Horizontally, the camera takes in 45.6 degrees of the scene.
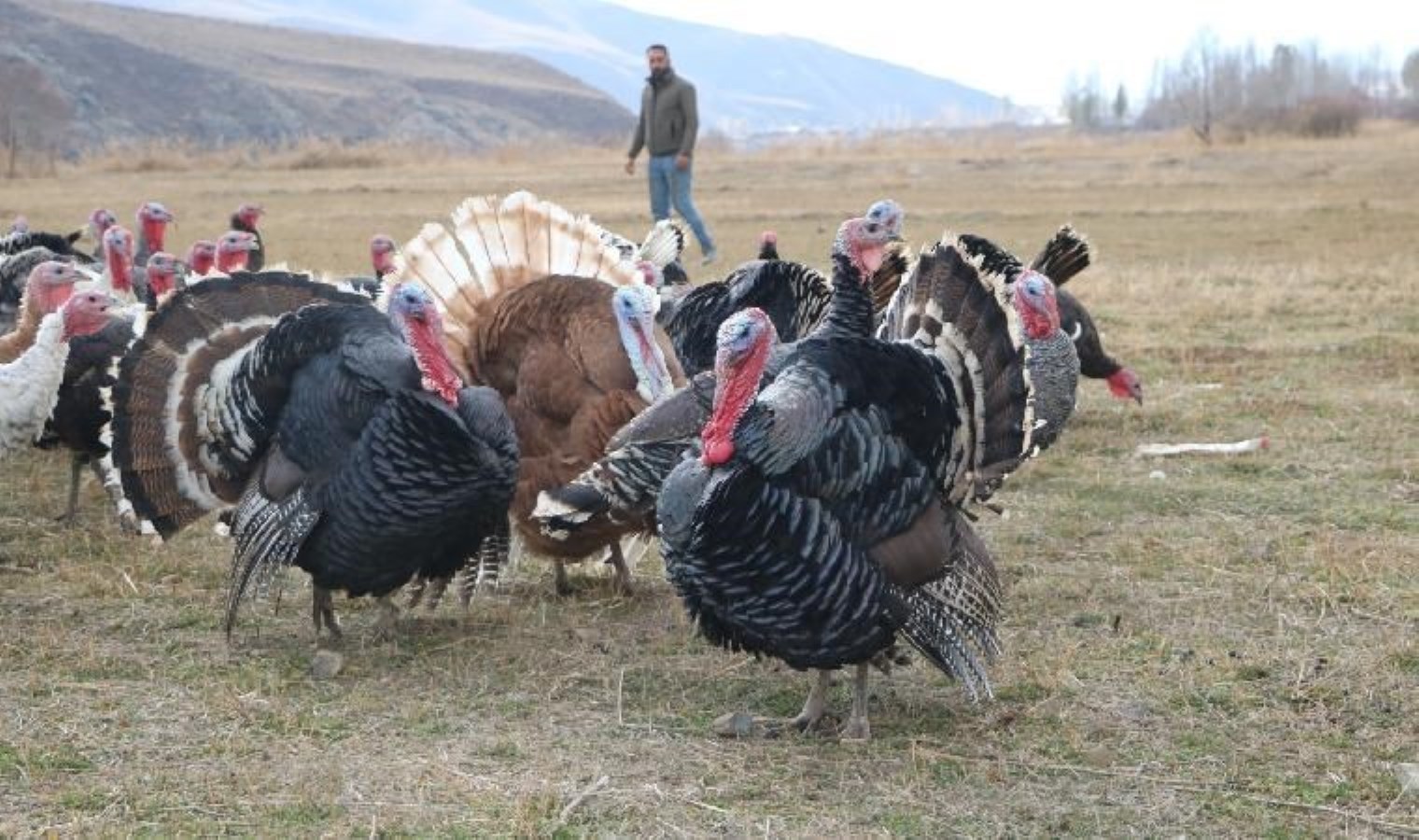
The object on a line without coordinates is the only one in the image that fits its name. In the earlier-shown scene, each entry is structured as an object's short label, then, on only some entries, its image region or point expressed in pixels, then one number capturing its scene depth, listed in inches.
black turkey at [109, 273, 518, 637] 183.6
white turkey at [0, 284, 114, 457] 228.8
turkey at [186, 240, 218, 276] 362.0
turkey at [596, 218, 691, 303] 290.2
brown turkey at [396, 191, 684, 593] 215.0
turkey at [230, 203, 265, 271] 440.5
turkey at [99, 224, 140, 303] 323.3
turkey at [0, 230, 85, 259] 356.8
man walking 589.6
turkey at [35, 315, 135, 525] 255.8
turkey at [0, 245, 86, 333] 319.6
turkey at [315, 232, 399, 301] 378.5
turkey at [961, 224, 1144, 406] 307.9
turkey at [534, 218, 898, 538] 191.0
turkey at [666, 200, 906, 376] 238.4
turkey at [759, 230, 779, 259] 344.8
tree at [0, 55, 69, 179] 1247.5
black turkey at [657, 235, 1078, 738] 156.4
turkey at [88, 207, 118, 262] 439.2
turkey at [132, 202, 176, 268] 409.7
